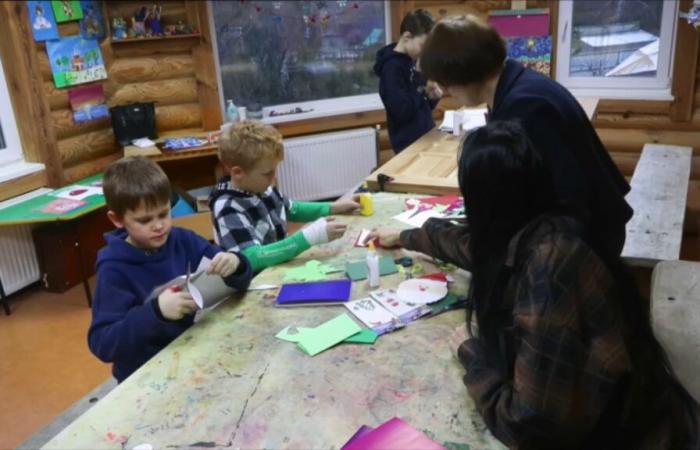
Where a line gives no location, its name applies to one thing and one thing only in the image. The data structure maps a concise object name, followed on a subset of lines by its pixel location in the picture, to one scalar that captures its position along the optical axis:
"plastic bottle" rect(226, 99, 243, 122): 4.68
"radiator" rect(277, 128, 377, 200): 4.84
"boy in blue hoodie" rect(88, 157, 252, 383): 1.50
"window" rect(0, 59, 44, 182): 3.81
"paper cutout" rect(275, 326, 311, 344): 1.53
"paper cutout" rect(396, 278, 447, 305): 1.69
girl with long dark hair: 1.07
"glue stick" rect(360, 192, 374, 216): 2.40
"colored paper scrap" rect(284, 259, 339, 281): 1.88
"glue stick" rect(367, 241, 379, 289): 1.79
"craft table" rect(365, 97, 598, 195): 2.66
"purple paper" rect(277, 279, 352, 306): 1.71
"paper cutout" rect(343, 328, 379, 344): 1.50
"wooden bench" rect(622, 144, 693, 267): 2.38
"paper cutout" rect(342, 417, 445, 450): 1.12
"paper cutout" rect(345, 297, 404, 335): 1.56
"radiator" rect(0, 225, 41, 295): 3.67
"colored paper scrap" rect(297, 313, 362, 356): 1.48
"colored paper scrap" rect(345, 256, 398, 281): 1.87
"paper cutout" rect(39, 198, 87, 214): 3.49
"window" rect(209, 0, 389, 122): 4.86
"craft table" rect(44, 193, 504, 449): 1.19
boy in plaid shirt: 2.01
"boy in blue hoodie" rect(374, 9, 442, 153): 3.29
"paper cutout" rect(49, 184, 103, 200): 3.72
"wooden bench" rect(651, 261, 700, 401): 1.53
